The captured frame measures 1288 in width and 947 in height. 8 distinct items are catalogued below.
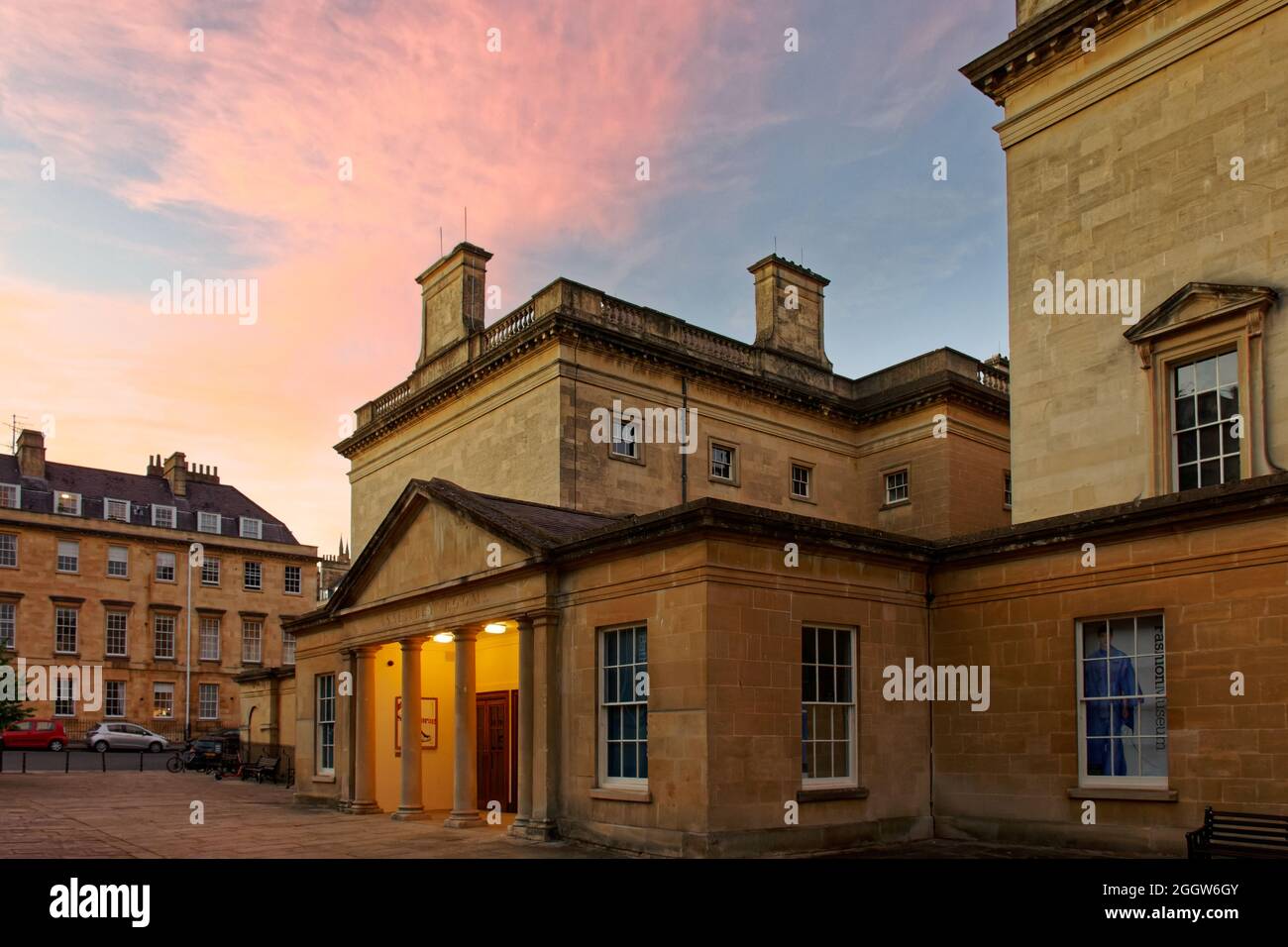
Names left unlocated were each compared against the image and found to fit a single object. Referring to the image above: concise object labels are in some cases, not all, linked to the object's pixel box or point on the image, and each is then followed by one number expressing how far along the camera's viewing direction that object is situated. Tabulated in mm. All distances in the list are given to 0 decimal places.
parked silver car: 49438
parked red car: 46500
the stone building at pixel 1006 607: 14102
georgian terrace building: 57312
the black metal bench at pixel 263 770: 32562
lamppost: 60125
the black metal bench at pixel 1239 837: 11852
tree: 28281
